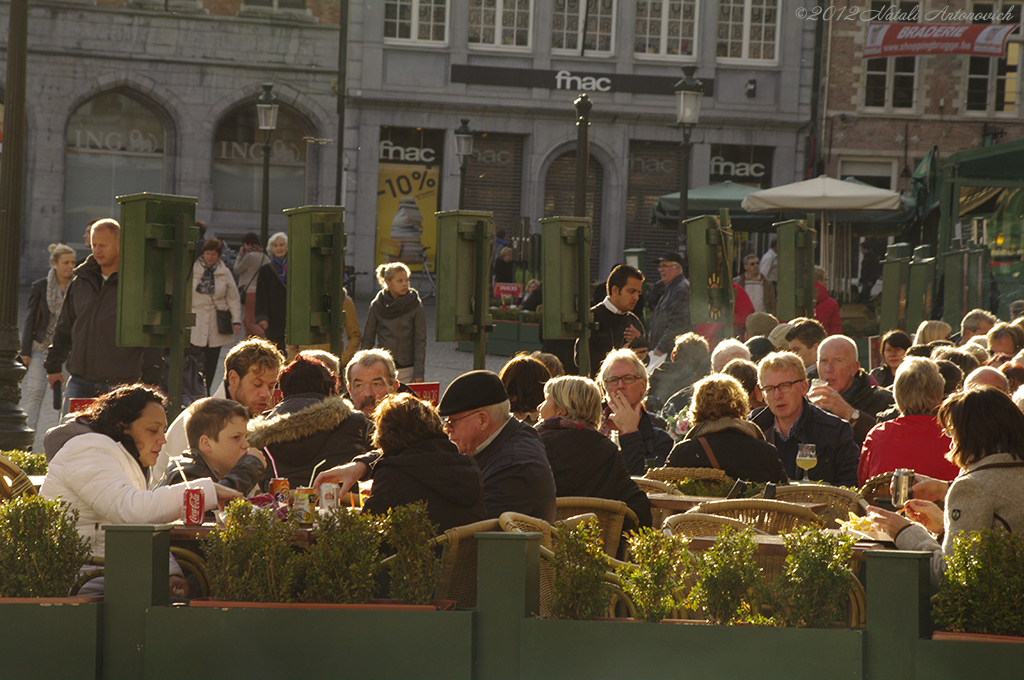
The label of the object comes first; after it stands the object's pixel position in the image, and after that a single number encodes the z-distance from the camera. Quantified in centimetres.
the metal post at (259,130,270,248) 4125
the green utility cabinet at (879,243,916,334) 2827
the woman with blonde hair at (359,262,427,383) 2277
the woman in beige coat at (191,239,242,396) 2414
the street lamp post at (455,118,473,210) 4531
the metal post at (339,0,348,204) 4912
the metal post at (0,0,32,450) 1816
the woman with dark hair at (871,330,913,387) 1950
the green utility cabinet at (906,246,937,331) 3015
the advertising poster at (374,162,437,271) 5512
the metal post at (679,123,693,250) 3697
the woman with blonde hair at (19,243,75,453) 2100
